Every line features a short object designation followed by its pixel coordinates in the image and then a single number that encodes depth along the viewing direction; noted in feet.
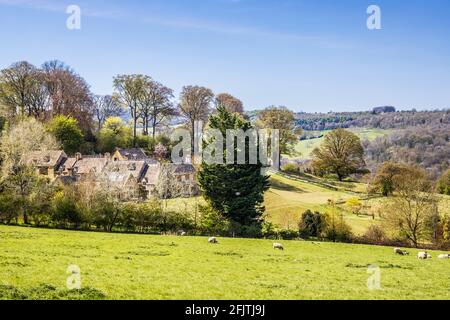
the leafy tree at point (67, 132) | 223.30
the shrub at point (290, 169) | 303.62
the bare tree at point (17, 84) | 240.32
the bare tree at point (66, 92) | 253.24
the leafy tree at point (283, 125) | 284.00
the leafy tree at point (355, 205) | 193.75
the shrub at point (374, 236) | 133.98
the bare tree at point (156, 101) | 278.26
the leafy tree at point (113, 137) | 261.85
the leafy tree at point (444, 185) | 254.06
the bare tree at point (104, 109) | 343.79
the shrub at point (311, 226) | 140.36
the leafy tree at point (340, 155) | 310.45
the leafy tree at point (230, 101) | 319.47
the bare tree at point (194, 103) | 290.56
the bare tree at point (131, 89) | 273.33
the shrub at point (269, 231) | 135.44
